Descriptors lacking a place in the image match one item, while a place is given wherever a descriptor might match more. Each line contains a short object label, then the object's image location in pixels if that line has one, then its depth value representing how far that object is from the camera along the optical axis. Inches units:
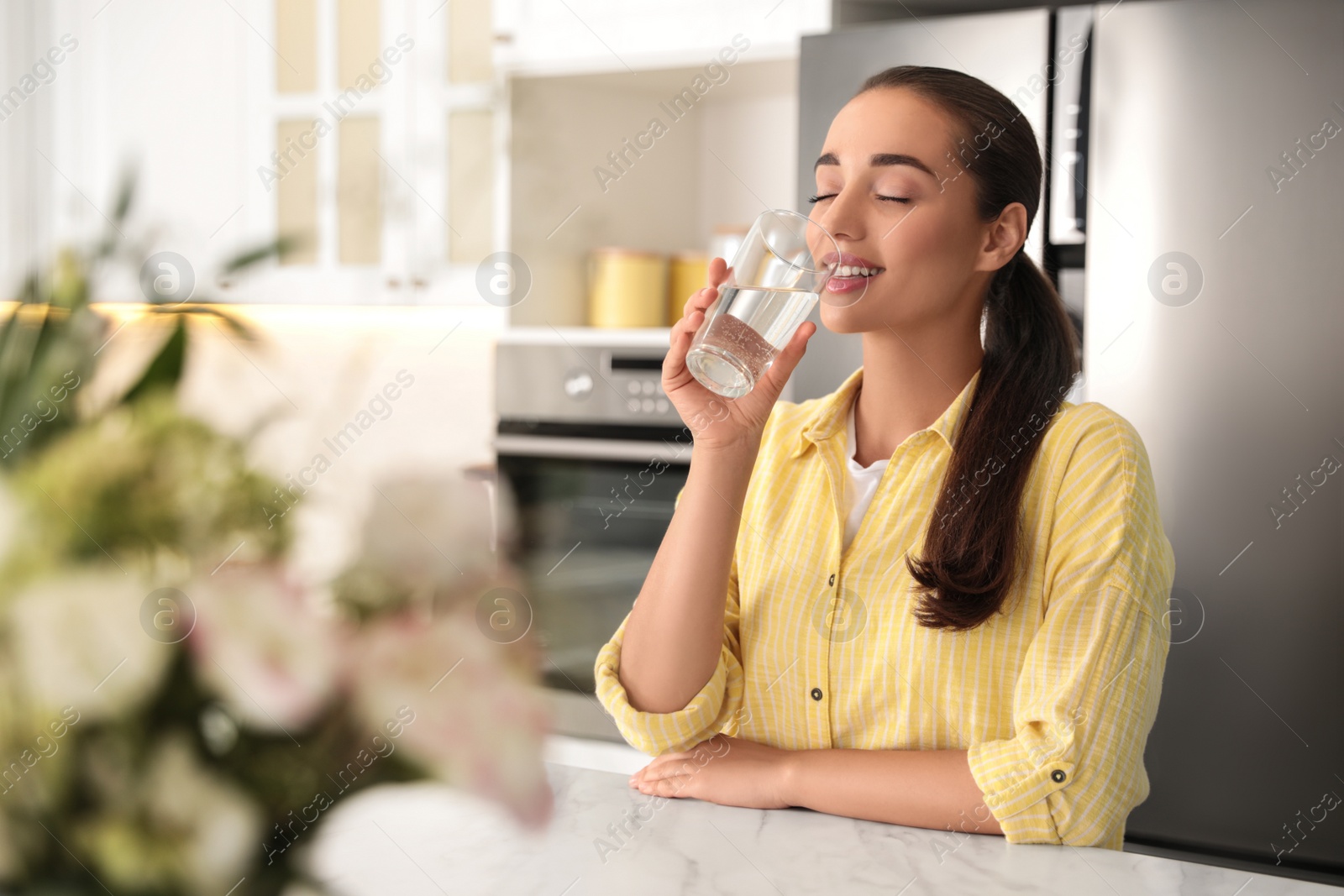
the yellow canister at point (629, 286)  98.6
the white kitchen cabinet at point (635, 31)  85.3
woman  38.1
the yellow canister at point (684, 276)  100.0
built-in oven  88.5
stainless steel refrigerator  67.1
